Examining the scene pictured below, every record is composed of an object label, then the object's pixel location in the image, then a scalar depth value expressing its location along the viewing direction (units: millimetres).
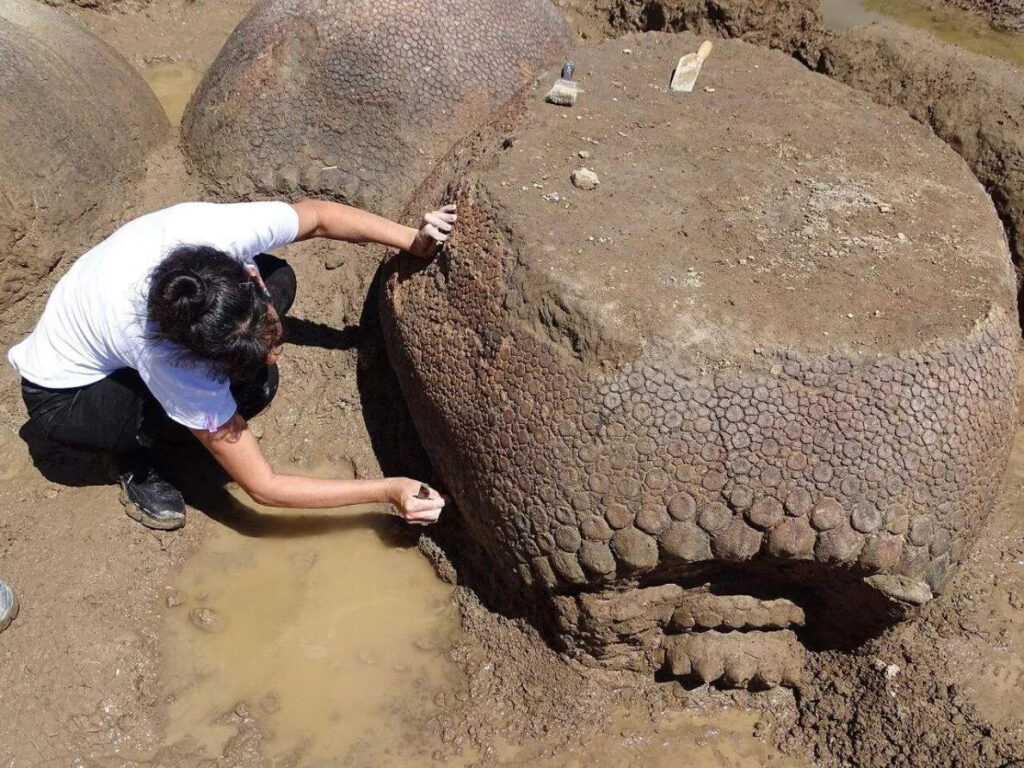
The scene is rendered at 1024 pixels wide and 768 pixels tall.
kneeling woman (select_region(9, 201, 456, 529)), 1494
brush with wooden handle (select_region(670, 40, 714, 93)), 2156
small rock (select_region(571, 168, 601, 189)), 1799
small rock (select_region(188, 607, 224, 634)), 1997
